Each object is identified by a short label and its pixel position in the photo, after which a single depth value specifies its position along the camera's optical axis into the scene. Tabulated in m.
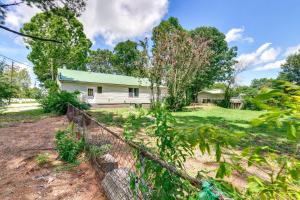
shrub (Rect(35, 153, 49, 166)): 2.56
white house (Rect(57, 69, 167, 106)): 12.44
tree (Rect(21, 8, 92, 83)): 13.95
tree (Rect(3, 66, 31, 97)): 29.24
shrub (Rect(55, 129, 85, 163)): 2.65
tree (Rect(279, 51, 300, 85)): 27.73
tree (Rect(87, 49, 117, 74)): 29.99
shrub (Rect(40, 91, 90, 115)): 7.50
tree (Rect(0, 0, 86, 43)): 4.83
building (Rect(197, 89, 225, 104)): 22.97
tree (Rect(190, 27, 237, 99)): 18.26
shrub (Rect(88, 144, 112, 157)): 2.27
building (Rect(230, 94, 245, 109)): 17.18
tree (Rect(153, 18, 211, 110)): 9.92
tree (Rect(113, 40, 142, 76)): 26.24
